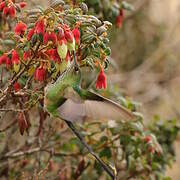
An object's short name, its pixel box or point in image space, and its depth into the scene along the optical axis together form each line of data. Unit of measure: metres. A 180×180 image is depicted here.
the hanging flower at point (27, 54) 4.59
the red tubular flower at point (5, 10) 4.96
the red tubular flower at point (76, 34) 4.37
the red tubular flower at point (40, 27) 4.20
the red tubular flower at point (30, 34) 4.41
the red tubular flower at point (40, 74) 4.54
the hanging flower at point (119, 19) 6.88
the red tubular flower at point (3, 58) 4.91
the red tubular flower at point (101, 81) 4.69
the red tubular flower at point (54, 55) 4.32
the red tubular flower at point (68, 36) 4.17
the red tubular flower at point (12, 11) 5.06
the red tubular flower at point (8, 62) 4.88
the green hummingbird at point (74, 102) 4.33
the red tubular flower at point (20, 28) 4.76
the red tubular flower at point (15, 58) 4.66
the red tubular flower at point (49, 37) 4.16
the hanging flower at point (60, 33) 4.12
